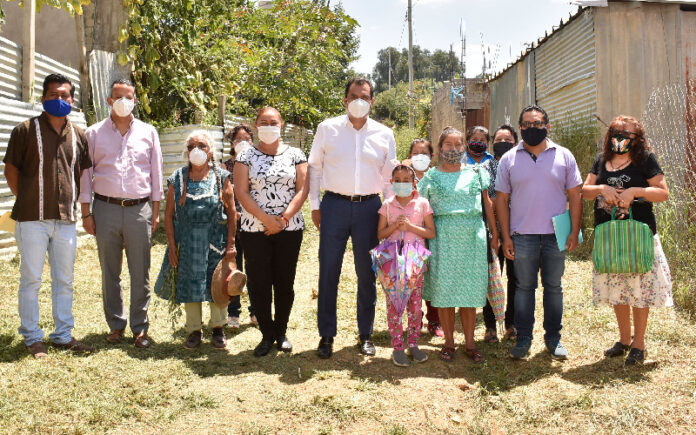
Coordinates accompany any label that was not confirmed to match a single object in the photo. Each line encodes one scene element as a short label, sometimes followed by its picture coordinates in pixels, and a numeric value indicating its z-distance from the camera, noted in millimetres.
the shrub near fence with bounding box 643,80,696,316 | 5547
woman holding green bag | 4031
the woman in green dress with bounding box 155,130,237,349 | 4484
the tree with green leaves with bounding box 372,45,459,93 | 84125
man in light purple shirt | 4211
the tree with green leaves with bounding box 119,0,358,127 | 8969
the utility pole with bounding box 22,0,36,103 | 7250
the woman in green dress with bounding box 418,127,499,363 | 4176
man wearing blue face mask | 4117
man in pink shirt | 4410
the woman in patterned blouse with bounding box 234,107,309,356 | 4301
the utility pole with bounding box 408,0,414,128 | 28152
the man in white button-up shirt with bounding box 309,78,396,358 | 4305
